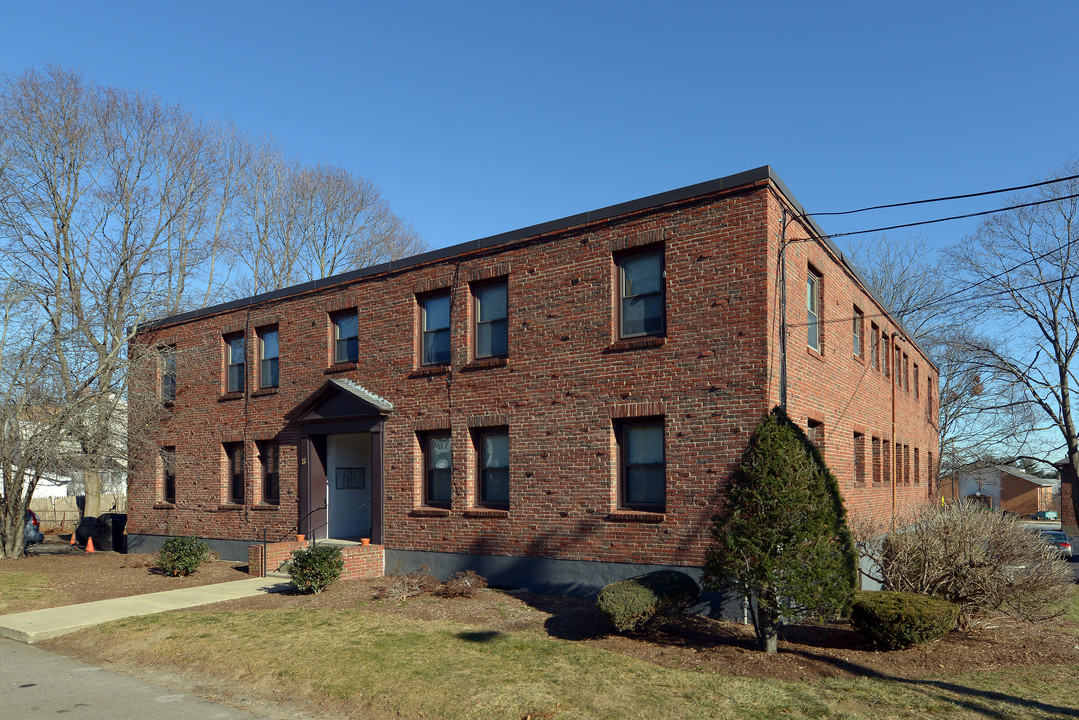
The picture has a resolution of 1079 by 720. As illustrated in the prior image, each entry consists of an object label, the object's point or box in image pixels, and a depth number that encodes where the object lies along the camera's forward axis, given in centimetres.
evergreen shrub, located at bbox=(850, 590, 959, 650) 1012
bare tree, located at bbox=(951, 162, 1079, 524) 3588
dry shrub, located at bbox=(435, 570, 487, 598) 1411
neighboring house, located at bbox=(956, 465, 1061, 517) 7531
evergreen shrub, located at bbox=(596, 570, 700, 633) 1059
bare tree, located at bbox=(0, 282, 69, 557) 2053
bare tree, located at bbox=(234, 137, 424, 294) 3853
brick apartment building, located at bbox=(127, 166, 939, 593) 1312
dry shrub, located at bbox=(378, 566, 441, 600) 1418
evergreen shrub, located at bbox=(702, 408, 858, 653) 993
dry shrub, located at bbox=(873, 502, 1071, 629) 1115
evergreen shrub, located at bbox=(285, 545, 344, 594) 1480
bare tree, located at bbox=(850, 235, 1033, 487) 3897
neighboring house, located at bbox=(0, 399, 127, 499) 2130
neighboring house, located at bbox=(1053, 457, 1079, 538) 4134
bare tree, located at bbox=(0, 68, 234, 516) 2223
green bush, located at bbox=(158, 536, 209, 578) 1808
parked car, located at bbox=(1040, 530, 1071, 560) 2970
